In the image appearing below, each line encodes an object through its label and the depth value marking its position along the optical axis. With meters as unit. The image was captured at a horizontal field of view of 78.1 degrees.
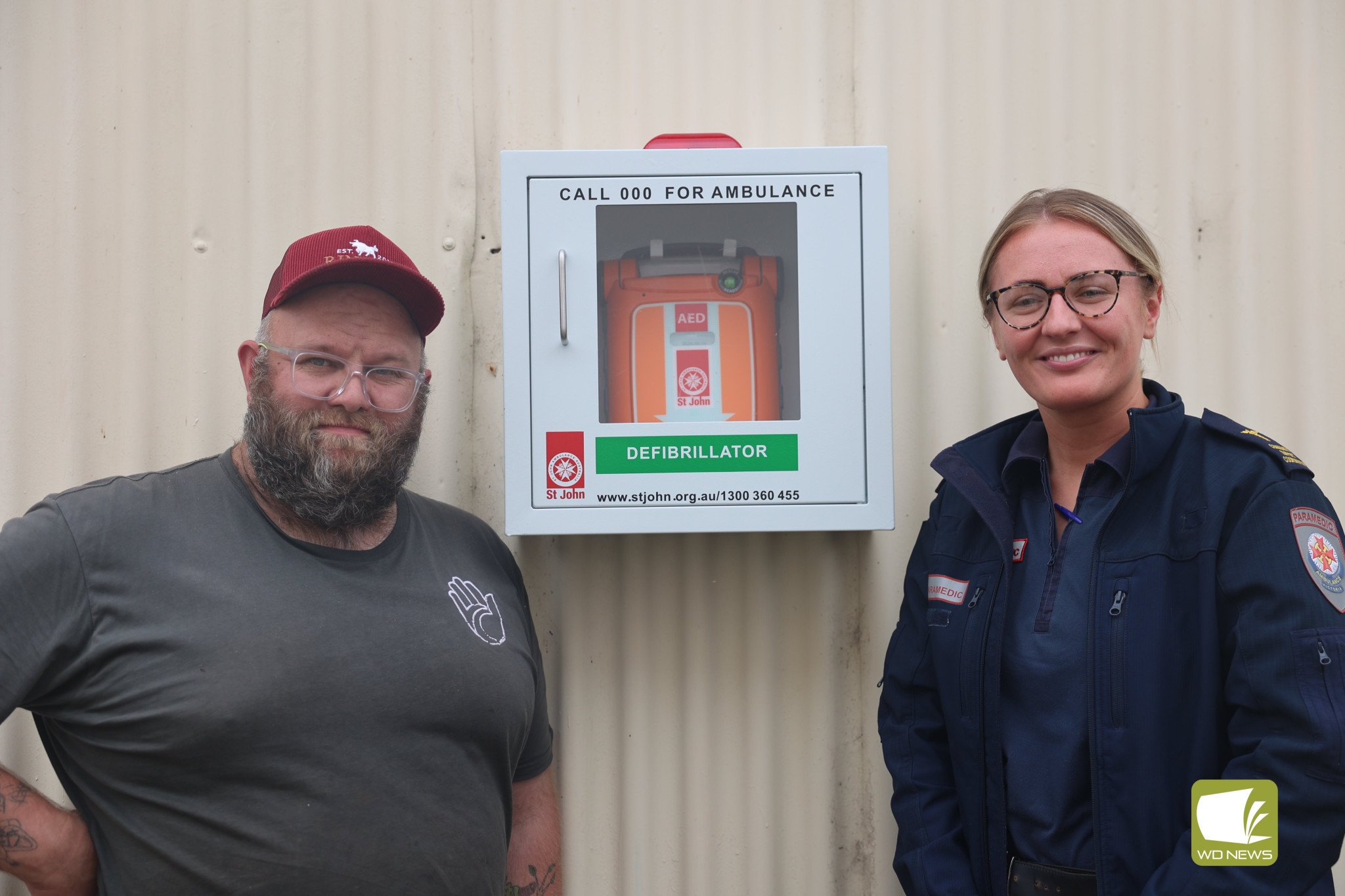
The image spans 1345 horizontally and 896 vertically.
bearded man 1.33
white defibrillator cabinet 1.69
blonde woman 1.23
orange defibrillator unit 1.77
